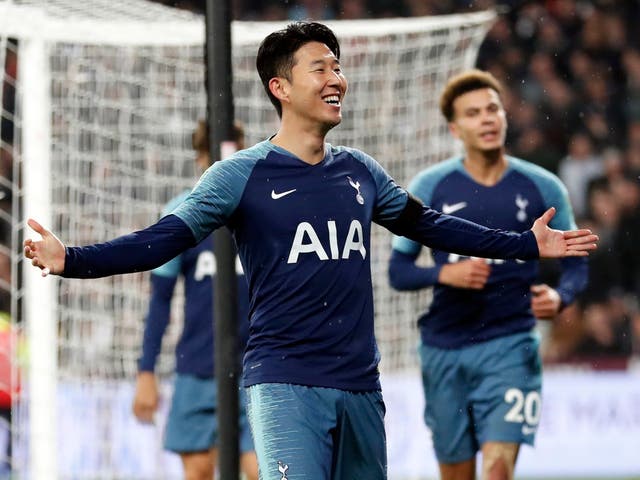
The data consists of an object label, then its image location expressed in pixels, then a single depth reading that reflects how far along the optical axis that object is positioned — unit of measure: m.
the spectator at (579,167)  28.45
